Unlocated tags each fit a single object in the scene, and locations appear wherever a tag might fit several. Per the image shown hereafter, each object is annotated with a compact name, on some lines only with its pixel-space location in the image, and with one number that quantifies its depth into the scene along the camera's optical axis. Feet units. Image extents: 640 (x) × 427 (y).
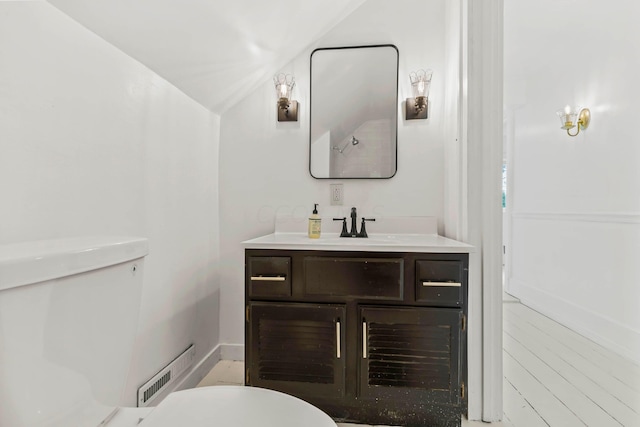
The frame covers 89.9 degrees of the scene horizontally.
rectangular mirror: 6.27
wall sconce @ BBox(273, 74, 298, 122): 6.36
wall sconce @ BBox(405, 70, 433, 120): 6.04
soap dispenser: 5.74
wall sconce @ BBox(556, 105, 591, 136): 8.00
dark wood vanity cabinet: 4.44
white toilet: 1.79
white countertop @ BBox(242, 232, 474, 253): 4.46
